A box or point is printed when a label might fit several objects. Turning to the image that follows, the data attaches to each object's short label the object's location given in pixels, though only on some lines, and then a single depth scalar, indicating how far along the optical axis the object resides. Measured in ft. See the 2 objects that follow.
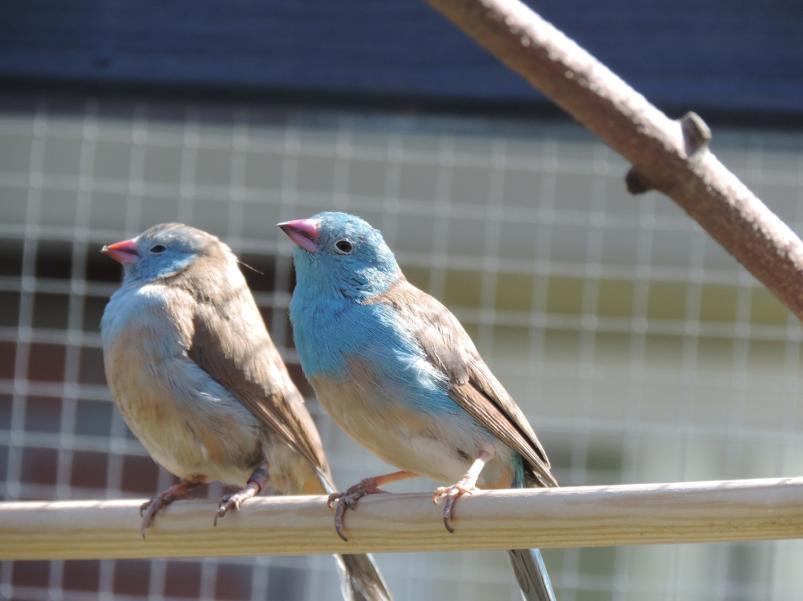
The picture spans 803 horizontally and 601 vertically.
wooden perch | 13.80
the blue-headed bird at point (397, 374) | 16.99
